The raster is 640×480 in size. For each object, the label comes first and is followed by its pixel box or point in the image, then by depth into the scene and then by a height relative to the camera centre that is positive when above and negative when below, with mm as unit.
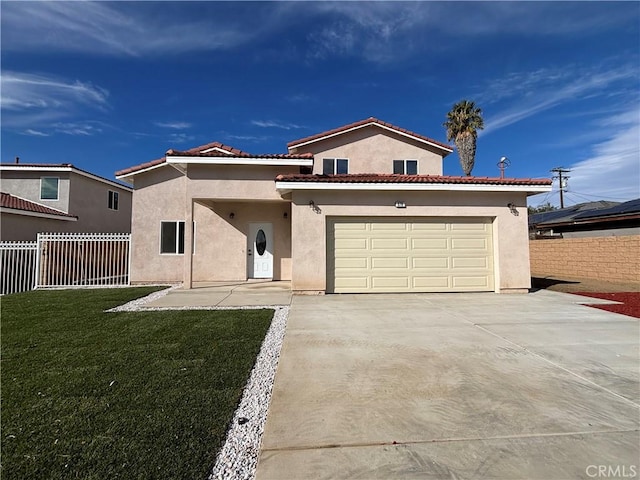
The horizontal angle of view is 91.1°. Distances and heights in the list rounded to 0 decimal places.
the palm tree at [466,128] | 24469 +9739
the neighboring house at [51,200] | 15828 +3230
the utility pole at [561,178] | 41750 +9847
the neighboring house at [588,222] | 16109 +1703
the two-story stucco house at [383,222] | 10078 +1001
